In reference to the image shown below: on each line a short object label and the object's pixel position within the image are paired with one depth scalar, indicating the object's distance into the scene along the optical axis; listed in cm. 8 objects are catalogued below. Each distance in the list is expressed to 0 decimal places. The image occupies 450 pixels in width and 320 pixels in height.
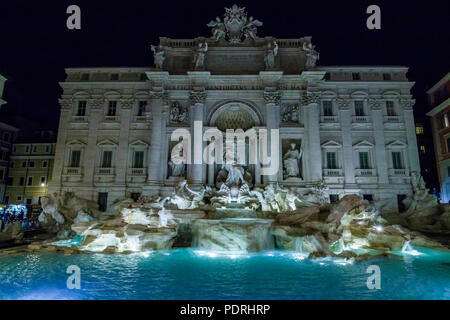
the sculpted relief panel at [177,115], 2094
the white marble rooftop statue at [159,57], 2125
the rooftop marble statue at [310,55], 2095
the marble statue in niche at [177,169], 2014
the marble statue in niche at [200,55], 2094
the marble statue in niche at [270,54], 2073
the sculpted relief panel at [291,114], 2086
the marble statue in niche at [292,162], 1969
